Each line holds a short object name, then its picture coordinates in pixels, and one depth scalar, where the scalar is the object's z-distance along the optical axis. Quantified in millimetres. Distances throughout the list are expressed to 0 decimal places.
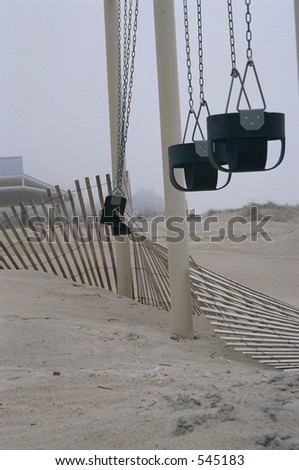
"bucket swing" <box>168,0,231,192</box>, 2758
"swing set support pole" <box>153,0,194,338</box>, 3938
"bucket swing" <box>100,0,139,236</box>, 4127
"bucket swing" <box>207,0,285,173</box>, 2281
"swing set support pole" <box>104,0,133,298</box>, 5168
